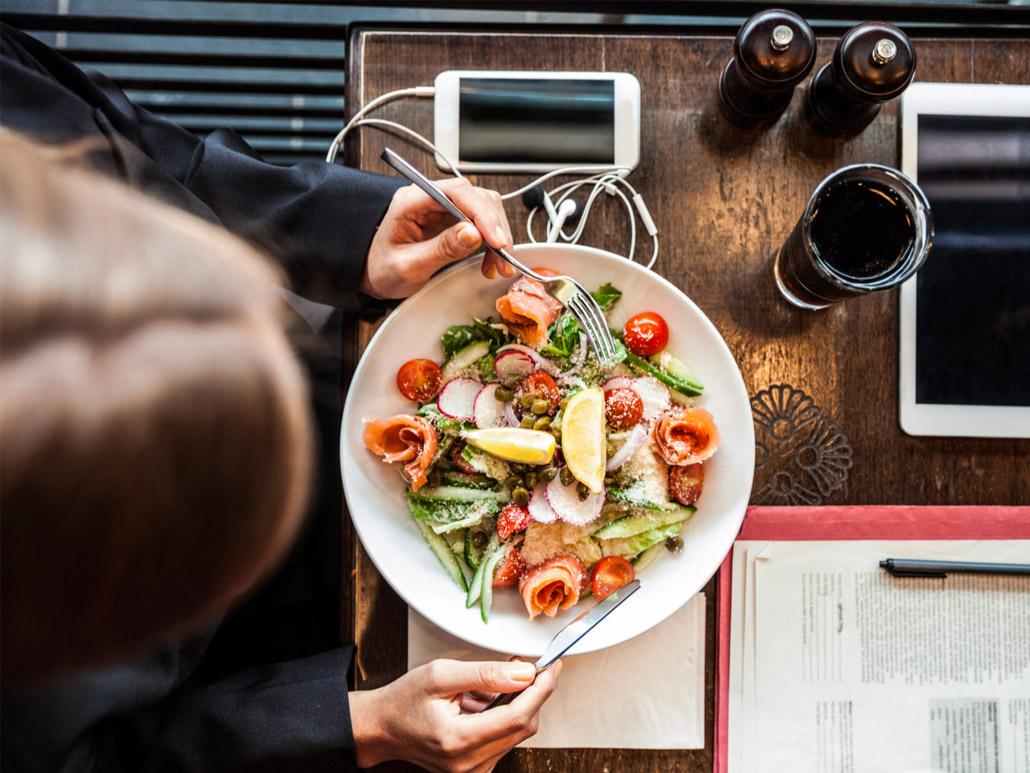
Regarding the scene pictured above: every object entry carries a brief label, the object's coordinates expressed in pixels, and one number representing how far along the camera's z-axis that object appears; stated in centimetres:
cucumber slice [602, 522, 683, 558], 96
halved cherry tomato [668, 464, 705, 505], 95
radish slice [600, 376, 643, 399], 96
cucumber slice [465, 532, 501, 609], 95
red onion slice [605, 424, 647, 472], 93
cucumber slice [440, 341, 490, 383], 99
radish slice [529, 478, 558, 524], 93
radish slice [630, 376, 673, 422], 96
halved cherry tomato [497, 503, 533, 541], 94
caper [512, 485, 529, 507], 94
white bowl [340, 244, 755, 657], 93
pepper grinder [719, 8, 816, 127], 91
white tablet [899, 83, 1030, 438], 104
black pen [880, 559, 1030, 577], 103
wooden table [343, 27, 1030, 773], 105
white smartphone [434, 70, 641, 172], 104
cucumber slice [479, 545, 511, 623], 95
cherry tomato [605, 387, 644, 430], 94
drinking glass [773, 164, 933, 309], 92
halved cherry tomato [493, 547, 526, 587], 95
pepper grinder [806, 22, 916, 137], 91
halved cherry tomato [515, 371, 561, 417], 94
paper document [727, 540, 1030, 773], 103
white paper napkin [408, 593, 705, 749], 102
